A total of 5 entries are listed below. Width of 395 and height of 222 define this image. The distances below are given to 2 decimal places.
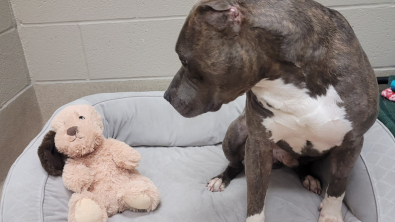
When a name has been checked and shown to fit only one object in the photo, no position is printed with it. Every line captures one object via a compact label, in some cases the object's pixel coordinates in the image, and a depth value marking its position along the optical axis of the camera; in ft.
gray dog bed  4.89
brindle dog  3.33
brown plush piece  5.16
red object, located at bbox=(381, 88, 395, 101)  6.54
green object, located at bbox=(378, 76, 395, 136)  5.87
